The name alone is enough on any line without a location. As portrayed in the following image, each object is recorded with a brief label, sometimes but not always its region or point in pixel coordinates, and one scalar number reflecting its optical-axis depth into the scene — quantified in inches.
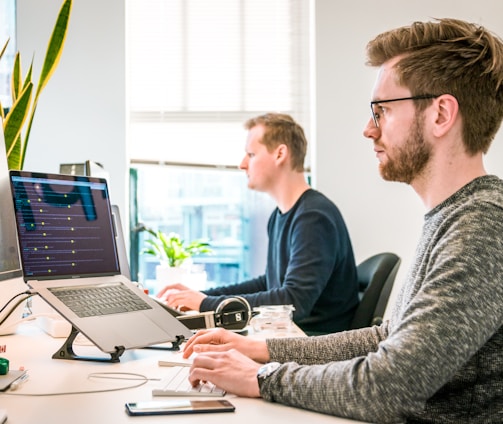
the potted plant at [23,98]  83.8
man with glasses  40.5
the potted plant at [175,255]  138.2
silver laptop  58.4
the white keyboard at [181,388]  46.9
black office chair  102.3
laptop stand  57.8
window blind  149.9
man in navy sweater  95.9
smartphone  42.6
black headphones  76.0
